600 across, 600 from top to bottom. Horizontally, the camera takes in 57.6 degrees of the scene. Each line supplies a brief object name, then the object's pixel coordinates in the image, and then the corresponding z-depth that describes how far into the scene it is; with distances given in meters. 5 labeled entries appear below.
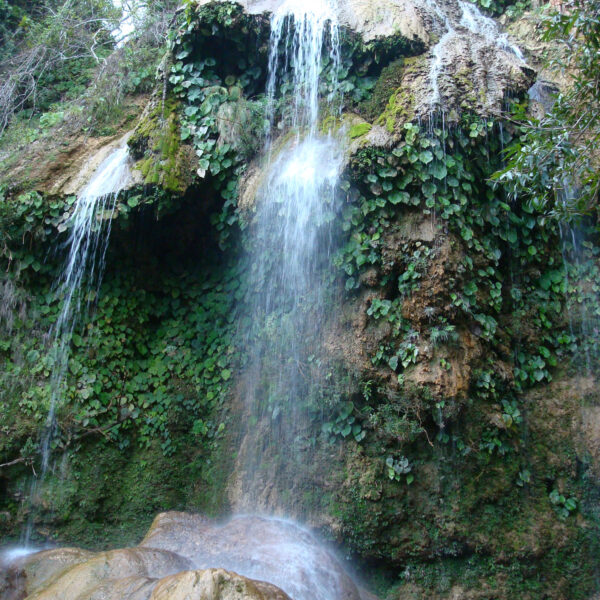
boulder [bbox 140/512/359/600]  5.04
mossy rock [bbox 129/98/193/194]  7.12
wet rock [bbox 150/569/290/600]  3.66
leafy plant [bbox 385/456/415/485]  5.89
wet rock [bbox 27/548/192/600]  4.25
